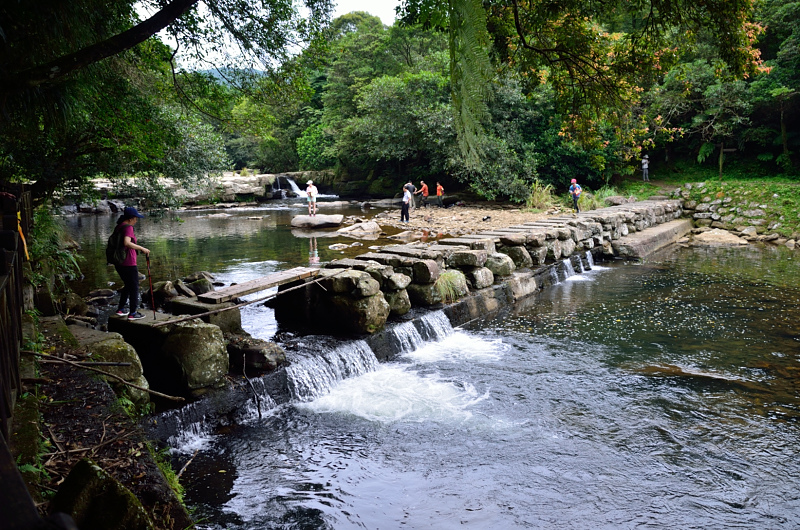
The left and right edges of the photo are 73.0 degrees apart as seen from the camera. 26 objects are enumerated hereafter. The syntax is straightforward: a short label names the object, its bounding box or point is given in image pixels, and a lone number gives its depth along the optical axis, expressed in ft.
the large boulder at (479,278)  31.19
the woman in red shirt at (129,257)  21.44
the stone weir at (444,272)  23.93
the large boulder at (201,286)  30.58
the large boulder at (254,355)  19.60
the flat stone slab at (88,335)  16.70
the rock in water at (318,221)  66.80
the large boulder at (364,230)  58.49
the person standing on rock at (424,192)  77.71
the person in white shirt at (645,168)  79.20
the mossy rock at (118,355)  15.59
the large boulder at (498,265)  33.40
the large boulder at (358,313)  23.50
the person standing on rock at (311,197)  71.55
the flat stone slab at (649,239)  47.19
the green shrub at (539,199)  73.56
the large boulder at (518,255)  36.06
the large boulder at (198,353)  17.70
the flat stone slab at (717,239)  54.60
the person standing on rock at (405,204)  65.14
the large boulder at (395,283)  25.67
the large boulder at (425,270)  27.63
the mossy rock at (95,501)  7.93
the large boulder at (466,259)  31.04
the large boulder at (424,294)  28.09
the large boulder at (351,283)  23.45
